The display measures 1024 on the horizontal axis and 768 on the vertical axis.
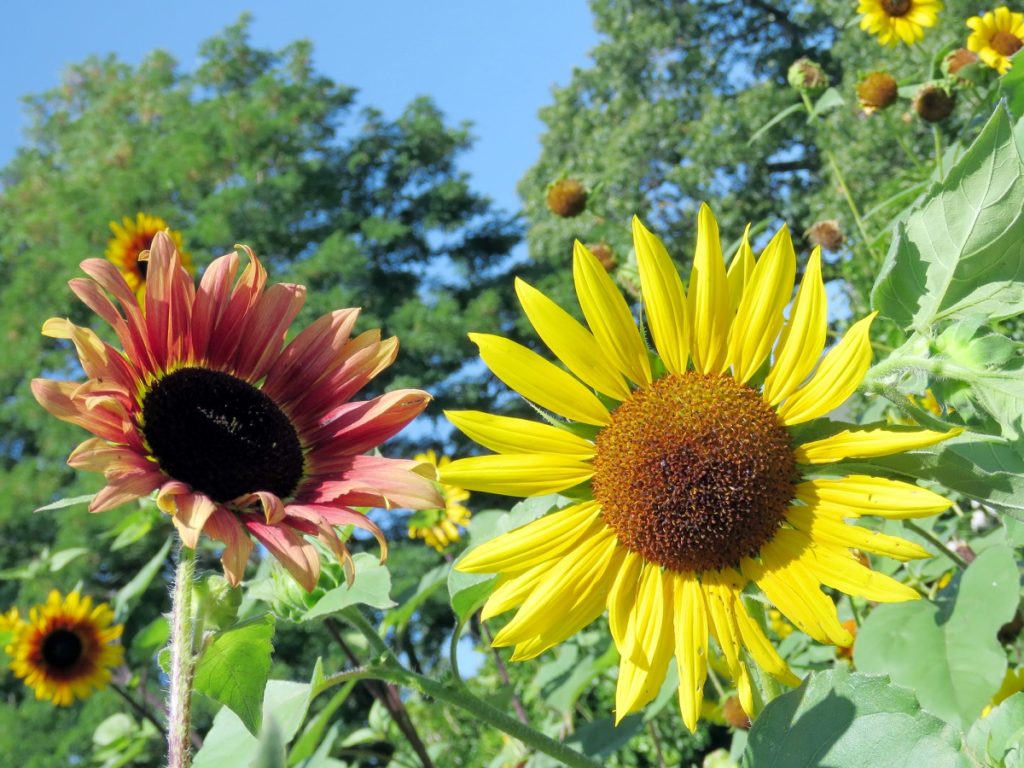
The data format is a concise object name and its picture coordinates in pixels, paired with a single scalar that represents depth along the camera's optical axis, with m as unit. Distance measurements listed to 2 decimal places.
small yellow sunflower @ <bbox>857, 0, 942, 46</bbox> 2.75
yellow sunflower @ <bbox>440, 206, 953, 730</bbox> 0.74
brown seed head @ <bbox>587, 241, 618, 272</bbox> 1.96
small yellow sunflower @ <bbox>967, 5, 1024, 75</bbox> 2.11
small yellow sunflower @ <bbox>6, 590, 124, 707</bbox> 2.48
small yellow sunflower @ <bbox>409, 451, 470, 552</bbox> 2.37
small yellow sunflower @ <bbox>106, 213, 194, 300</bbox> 2.52
